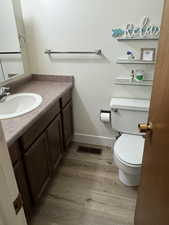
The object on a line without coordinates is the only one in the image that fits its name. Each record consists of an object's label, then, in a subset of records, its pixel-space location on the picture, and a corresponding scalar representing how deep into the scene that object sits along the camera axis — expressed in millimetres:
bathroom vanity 1125
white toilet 1493
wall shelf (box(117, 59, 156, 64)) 1674
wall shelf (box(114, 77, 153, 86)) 1771
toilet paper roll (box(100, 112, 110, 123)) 2004
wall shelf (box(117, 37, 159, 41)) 1604
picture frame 1645
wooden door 663
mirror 1649
